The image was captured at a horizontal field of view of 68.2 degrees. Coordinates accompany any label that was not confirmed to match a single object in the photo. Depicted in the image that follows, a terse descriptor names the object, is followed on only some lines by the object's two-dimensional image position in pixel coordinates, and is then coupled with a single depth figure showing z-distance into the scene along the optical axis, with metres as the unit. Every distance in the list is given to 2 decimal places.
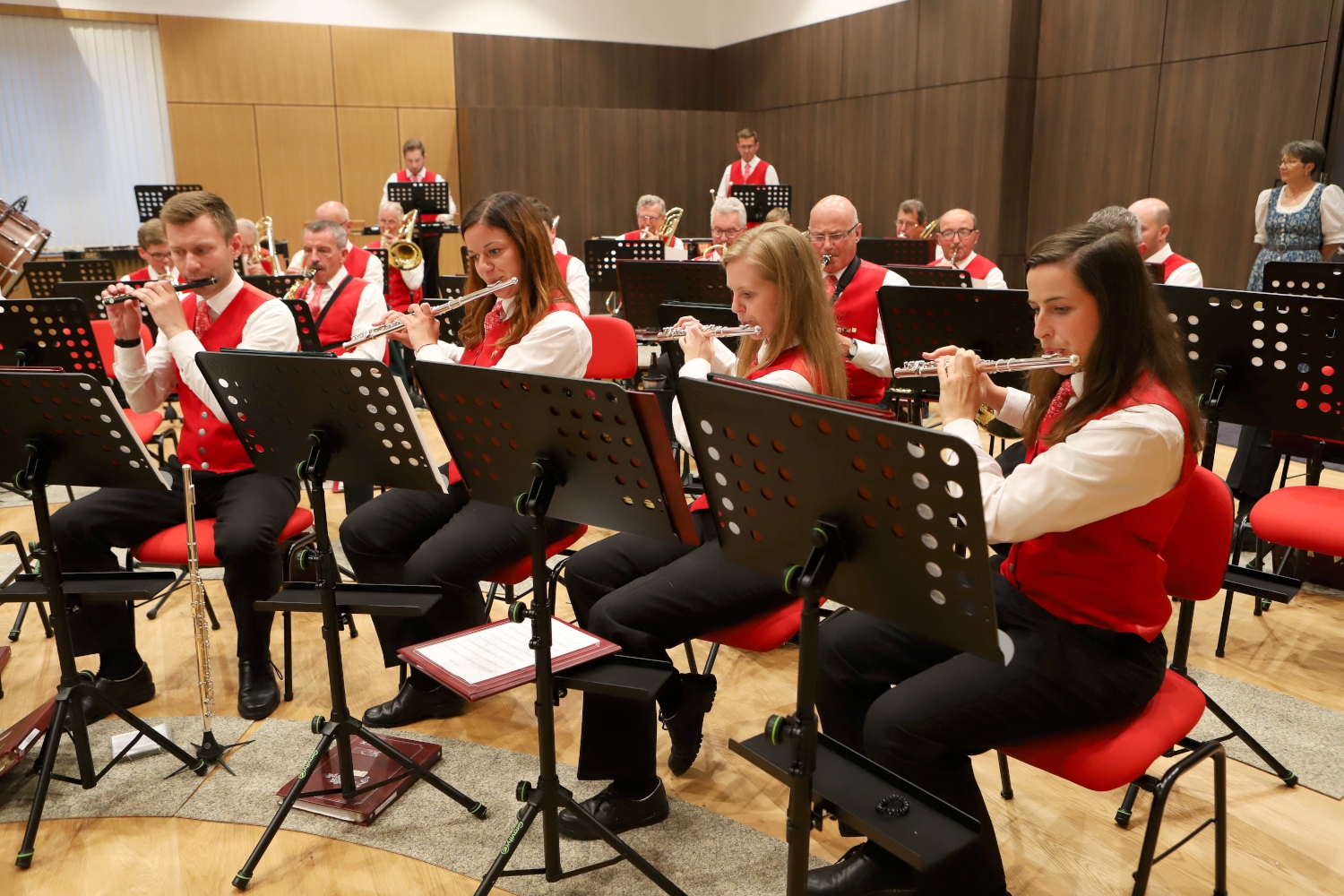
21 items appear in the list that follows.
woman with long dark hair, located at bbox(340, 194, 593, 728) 2.78
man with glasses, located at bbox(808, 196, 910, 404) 3.95
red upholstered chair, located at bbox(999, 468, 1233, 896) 1.69
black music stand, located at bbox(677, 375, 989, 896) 1.34
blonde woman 2.22
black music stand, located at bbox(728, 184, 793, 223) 8.62
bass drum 4.84
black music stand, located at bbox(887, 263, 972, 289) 4.21
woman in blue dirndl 5.98
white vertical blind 9.47
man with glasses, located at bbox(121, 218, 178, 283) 4.98
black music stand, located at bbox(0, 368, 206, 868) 2.23
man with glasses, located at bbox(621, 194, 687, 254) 7.76
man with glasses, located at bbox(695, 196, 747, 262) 6.12
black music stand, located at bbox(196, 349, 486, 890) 2.10
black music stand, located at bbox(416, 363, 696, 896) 1.76
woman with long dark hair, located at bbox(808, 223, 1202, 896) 1.62
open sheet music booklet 2.07
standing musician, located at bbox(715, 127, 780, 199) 10.49
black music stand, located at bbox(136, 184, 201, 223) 8.68
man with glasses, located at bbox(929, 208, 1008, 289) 5.75
